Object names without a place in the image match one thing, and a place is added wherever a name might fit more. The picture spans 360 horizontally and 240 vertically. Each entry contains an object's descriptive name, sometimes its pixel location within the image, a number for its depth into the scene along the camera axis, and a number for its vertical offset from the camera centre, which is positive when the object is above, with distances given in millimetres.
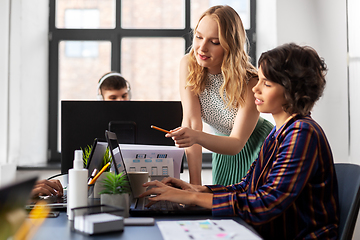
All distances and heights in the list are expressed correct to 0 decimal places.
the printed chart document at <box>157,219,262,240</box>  706 -228
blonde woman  1459 +148
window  3234 +740
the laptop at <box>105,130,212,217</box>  932 -234
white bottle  833 -146
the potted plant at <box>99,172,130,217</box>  860 -171
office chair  923 -200
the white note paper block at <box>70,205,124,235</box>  720 -203
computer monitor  1333 +10
